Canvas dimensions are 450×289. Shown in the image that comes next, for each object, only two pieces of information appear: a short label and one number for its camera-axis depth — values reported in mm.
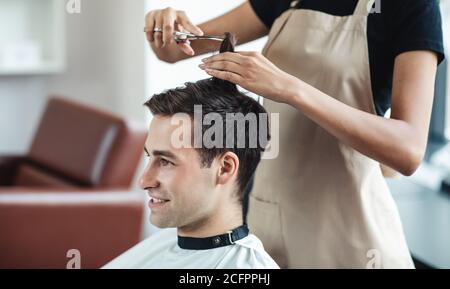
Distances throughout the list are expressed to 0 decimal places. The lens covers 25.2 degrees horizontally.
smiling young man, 1574
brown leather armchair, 2697
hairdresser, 1485
